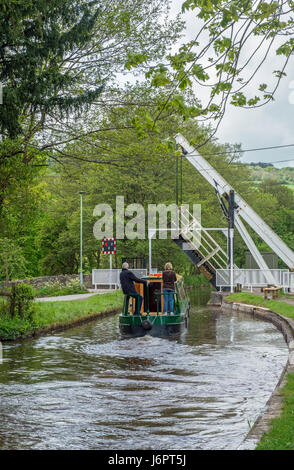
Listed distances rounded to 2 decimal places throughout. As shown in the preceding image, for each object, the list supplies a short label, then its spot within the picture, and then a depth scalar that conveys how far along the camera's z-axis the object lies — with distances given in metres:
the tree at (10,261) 41.72
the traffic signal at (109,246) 44.28
